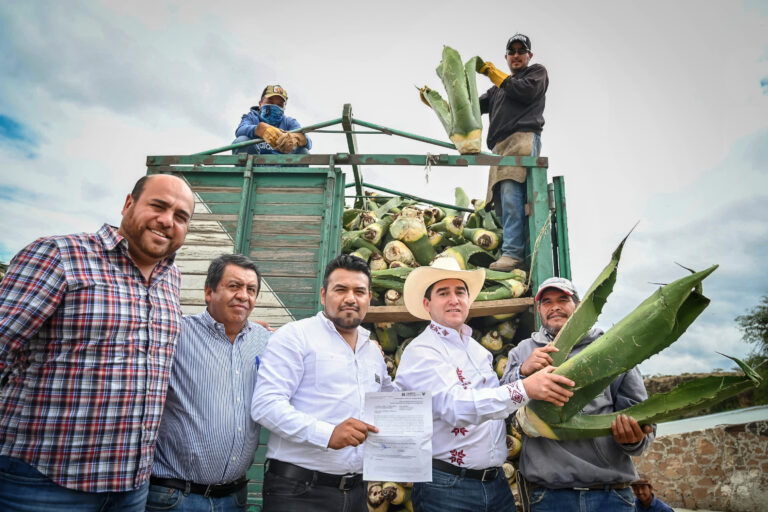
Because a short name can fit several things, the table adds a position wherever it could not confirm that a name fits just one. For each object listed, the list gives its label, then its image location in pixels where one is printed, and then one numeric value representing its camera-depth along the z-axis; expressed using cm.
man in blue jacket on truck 546
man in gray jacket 233
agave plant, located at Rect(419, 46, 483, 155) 496
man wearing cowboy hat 222
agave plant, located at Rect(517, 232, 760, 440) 188
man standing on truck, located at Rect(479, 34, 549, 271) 501
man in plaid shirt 169
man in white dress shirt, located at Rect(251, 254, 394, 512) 210
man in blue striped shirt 212
